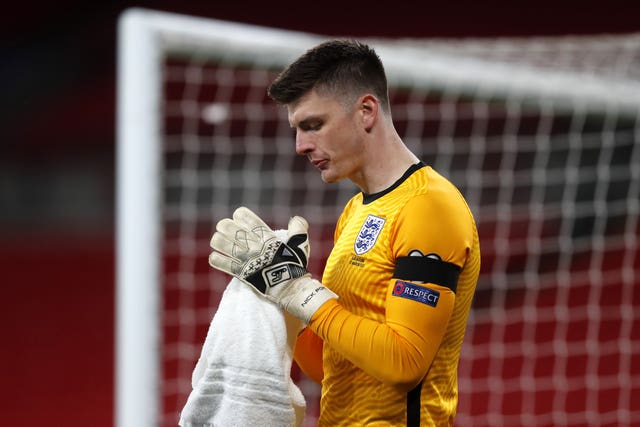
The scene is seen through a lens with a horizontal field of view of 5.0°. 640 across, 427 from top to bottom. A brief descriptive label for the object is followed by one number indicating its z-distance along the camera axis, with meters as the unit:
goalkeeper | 13.32
